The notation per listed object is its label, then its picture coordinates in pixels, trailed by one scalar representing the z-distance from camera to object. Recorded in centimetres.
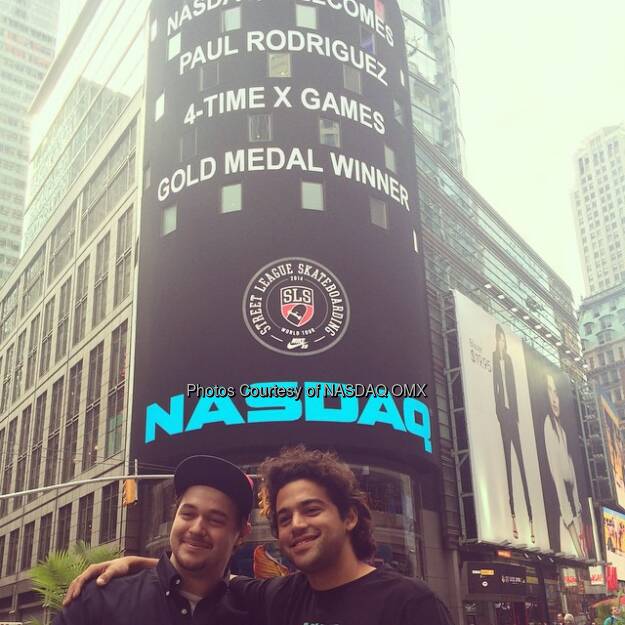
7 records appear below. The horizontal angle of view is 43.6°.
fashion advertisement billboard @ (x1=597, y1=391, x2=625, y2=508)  8124
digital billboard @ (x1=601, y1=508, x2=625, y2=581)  7525
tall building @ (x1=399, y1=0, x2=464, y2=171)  7425
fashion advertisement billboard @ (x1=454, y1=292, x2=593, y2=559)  5078
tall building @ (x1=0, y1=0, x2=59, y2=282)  15012
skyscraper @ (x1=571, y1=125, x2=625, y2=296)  18012
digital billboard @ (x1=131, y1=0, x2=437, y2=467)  3747
